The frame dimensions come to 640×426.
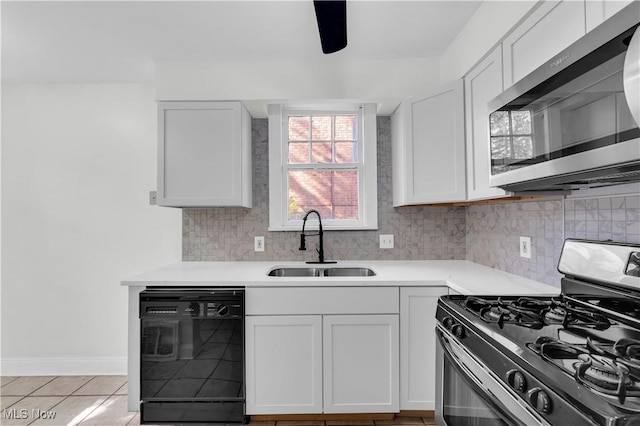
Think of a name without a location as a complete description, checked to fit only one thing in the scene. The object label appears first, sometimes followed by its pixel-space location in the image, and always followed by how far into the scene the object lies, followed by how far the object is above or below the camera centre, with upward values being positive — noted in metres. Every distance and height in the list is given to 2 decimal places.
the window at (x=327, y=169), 2.80 +0.42
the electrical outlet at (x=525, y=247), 1.96 -0.12
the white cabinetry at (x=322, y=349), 2.04 -0.68
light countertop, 1.83 -0.30
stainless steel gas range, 0.70 -0.31
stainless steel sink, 2.64 -0.33
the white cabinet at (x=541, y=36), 1.26 +0.71
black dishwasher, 2.02 -0.70
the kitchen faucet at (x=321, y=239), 2.65 -0.10
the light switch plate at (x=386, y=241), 2.82 -0.12
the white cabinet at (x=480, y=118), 1.78 +0.56
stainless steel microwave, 0.83 +0.29
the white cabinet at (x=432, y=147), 2.15 +0.47
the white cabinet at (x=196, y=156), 2.45 +0.46
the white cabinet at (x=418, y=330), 2.06 -0.58
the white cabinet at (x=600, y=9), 1.07 +0.63
